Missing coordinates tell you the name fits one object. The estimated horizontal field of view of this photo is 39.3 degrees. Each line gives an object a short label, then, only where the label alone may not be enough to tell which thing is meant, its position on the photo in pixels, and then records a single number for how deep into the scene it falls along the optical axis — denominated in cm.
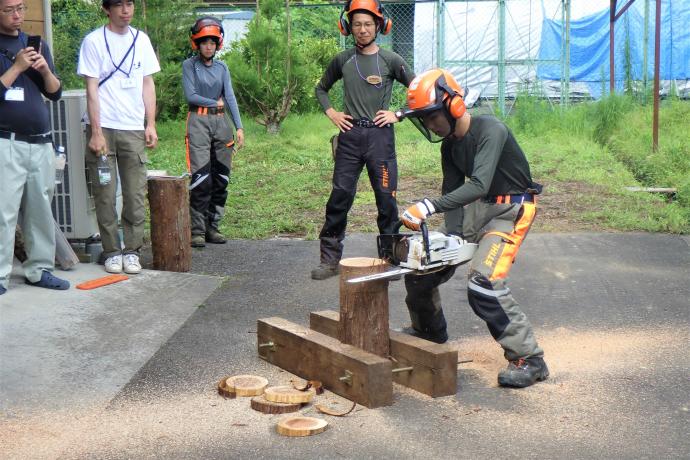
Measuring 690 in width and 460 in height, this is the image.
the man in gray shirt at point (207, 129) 916
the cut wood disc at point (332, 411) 495
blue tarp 2100
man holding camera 680
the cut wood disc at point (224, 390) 526
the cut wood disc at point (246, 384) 523
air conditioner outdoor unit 799
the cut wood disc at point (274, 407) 501
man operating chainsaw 538
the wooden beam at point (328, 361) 502
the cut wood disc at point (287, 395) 504
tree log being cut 542
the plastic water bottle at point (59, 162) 749
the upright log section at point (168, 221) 812
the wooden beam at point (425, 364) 520
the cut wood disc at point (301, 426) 470
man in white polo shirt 765
